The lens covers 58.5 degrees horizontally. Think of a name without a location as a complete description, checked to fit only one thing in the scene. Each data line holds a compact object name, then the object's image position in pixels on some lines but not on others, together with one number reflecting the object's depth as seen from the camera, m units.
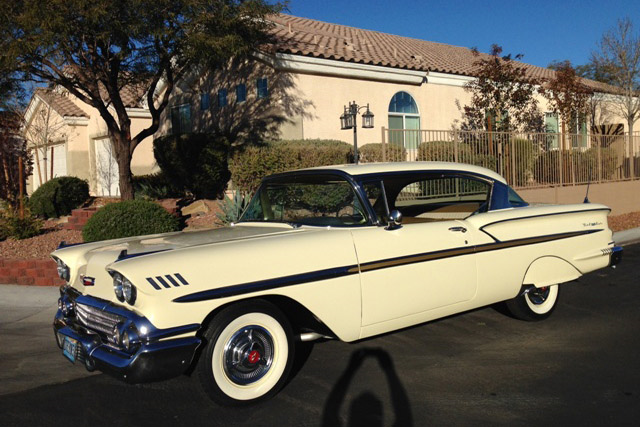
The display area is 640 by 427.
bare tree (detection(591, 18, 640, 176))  22.05
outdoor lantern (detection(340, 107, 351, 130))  13.07
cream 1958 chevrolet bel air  3.49
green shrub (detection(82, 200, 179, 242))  8.98
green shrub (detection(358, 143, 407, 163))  13.02
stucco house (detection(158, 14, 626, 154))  13.75
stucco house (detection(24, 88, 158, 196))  18.45
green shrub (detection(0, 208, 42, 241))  10.24
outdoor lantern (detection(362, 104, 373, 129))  13.05
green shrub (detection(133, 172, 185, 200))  14.59
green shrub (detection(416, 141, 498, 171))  11.38
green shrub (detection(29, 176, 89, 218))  13.22
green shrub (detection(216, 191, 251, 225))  9.88
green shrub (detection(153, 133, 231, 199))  13.30
